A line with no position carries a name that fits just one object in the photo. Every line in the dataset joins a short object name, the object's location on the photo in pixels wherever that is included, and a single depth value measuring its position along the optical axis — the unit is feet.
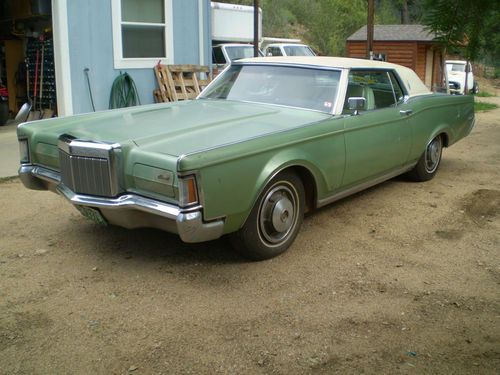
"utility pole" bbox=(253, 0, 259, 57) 37.12
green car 12.03
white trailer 48.42
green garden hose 30.68
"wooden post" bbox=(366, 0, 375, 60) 32.91
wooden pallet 32.48
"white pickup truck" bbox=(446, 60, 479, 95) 75.15
